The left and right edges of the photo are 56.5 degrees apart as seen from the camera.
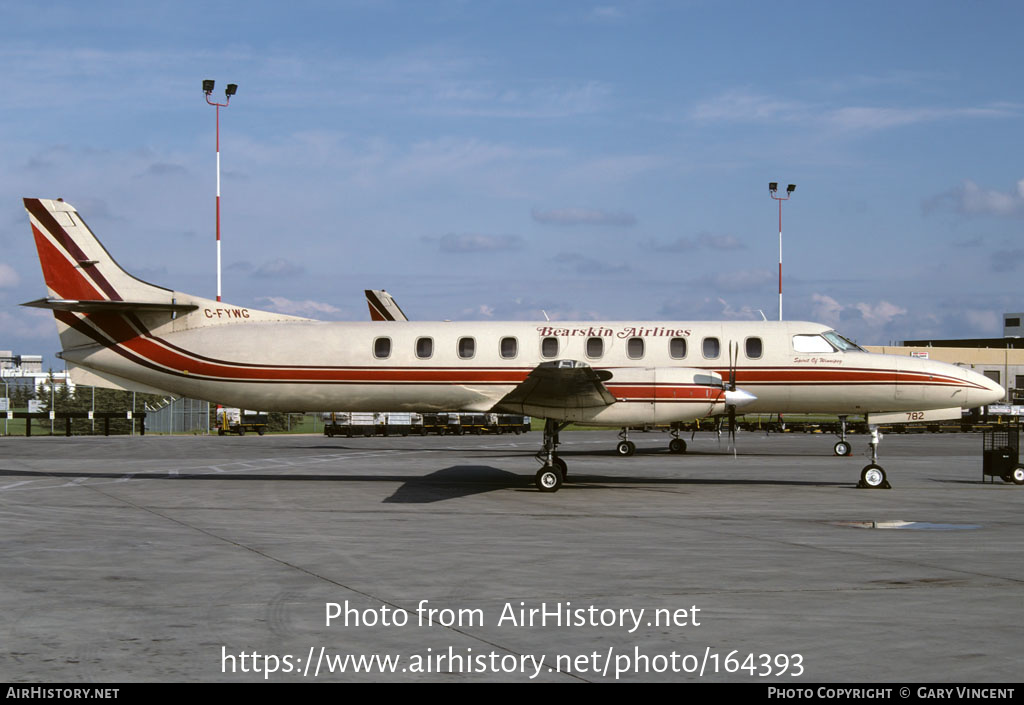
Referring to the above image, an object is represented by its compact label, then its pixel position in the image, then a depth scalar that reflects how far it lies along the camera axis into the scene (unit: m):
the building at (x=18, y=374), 147.75
